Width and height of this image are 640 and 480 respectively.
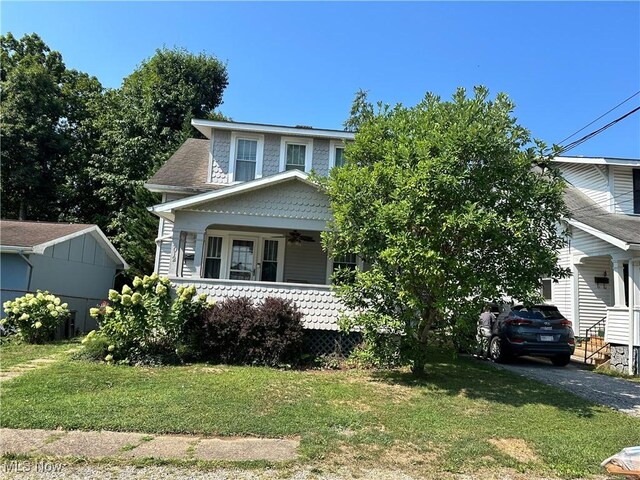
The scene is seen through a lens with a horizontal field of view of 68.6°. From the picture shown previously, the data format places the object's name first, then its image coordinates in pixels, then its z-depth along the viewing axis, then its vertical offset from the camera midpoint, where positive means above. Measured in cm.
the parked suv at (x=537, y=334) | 1175 -57
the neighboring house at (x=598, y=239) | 1312 +221
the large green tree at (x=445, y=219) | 779 +146
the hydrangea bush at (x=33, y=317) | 1231 -88
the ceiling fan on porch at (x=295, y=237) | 1452 +188
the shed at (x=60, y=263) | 1511 +80
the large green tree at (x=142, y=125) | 2598 +944
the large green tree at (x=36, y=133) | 2738 +896
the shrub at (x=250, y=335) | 996 -85
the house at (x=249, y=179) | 1460 +318
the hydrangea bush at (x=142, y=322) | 959 -68
